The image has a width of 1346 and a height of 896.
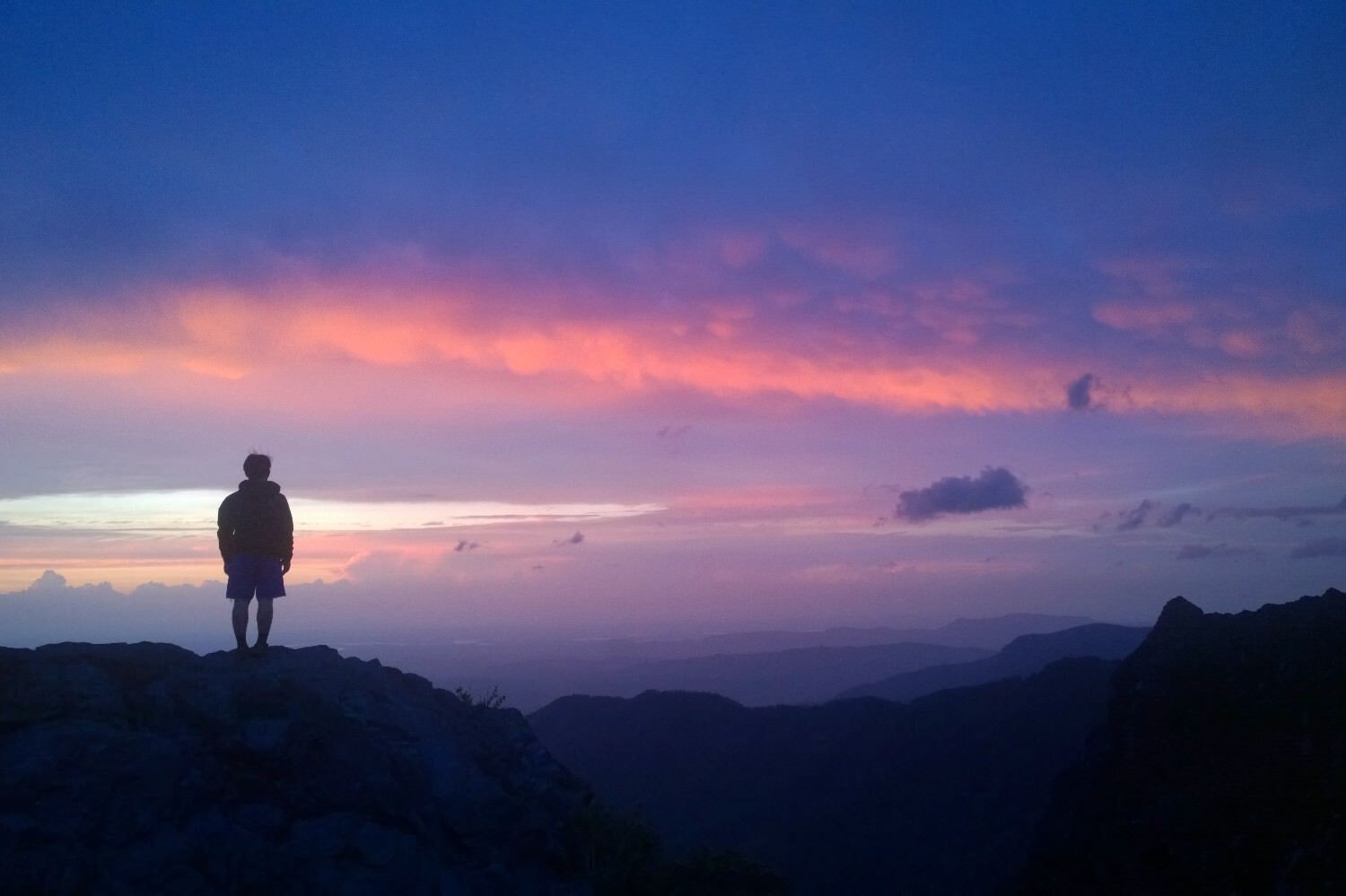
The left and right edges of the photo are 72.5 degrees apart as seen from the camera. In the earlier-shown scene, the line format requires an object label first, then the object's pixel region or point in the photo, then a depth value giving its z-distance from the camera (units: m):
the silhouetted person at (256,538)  10.88
